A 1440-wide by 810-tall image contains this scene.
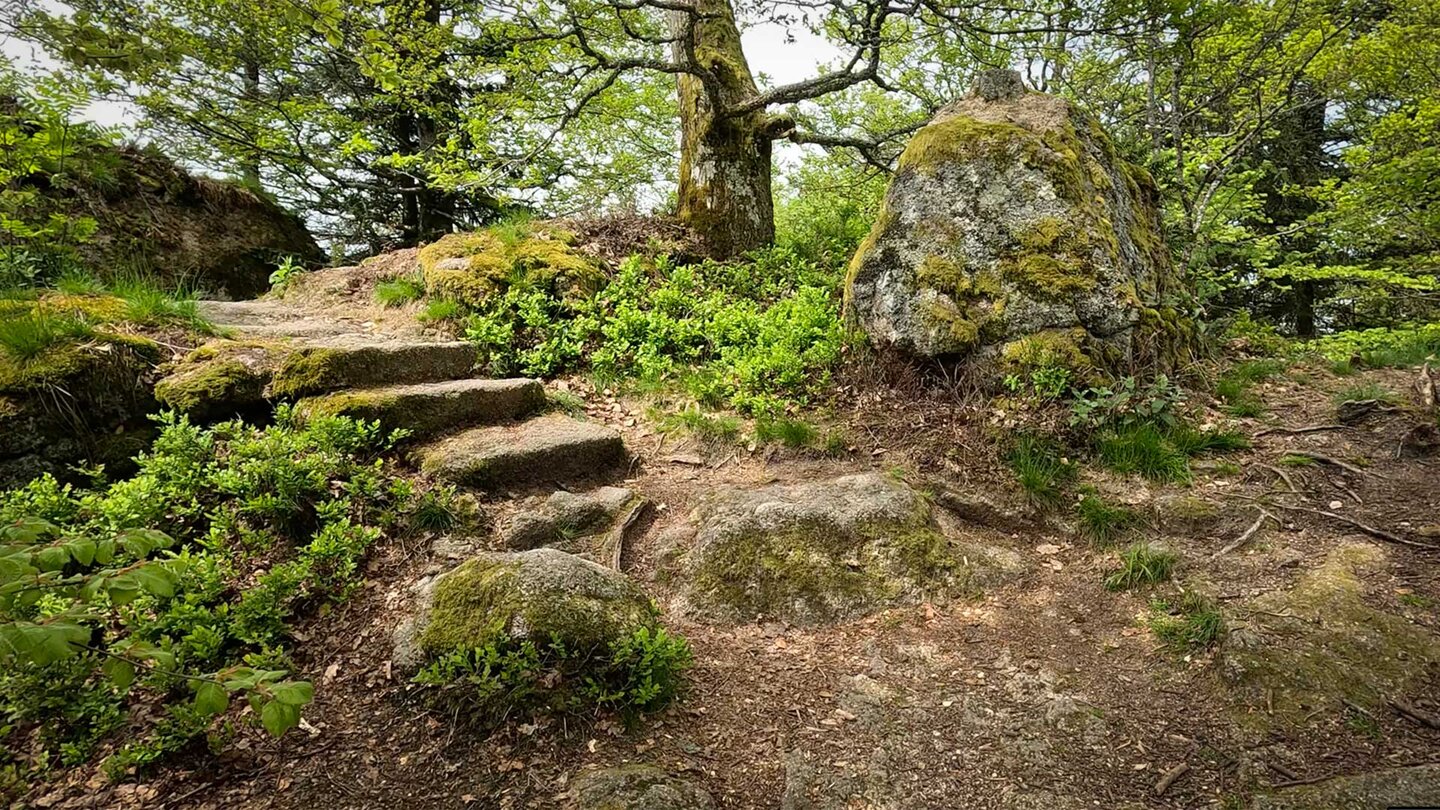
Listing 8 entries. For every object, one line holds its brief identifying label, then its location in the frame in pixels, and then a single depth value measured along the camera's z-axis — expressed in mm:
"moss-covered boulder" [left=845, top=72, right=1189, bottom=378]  5137
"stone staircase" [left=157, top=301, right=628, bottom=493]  4555
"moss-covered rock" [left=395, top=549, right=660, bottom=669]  2924
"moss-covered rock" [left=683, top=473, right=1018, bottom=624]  3850
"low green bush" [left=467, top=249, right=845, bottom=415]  5691
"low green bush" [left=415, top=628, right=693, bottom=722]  2768
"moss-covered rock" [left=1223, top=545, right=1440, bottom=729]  2789
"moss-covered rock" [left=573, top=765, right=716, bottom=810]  2402
